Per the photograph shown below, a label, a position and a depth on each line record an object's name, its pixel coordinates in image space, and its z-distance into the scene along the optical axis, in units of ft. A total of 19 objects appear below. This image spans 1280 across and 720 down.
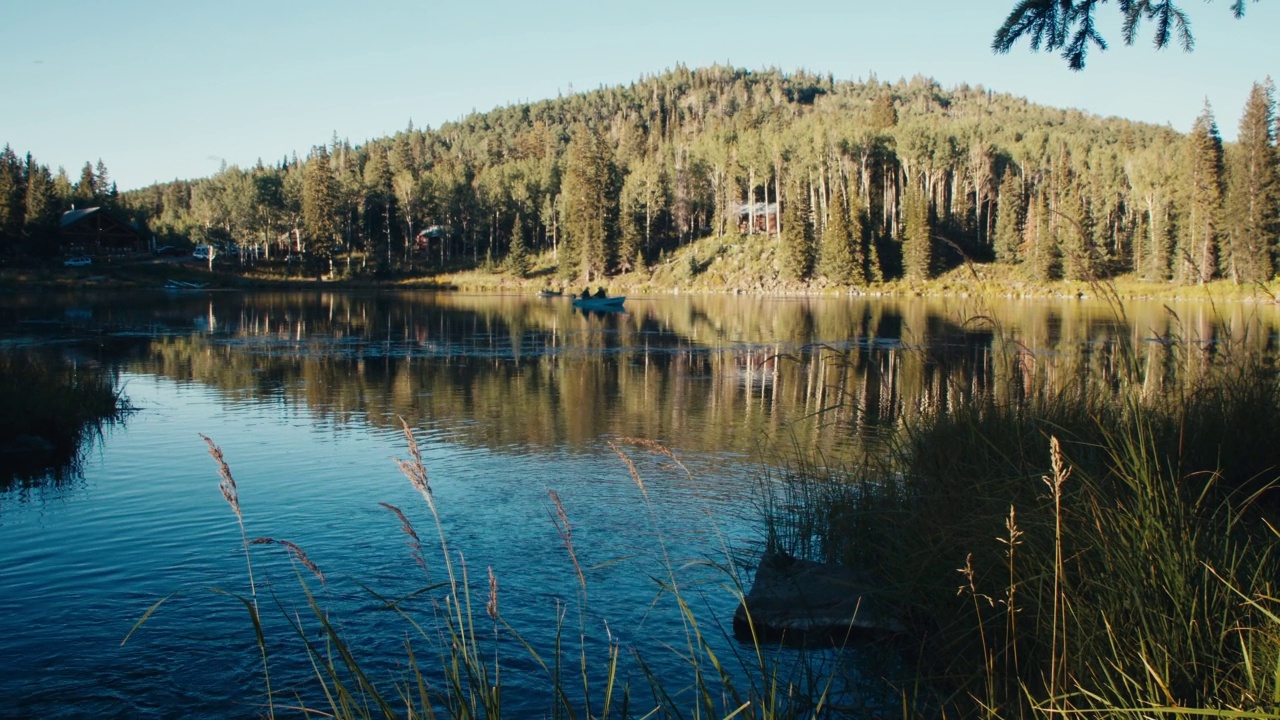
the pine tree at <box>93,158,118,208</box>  392.39
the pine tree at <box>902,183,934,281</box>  295.28
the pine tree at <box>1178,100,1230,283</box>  247.91
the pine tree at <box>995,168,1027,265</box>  314.35
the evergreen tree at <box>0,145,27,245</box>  253.65
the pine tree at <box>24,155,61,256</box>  261.44
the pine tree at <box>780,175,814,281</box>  314.82
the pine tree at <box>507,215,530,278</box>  362.04
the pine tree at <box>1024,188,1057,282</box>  261.03
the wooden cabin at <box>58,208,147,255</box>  293.23
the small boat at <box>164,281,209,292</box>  265.13
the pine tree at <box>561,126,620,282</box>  350.84
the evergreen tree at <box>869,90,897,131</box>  445.78
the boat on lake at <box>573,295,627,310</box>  206.49
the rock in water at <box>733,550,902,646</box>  25.90
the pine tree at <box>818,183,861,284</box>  307.17
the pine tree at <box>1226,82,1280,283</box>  220.84
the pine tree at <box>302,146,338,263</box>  342.64
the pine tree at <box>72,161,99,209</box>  371.76
